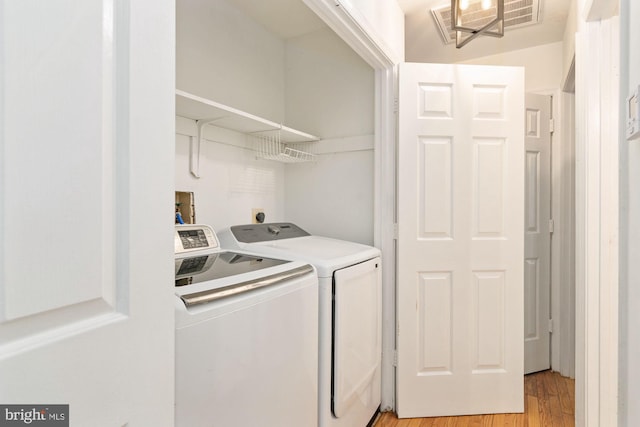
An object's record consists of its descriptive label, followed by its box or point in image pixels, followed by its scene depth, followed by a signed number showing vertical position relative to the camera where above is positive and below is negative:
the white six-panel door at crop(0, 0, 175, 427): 0.48 +0.01
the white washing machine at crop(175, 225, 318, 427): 0.85 -0.38
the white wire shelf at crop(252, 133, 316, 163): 2.19 +0.42
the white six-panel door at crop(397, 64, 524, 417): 1.97 -0.15
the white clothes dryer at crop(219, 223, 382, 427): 1.43 -0.46
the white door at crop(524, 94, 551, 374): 2.46 -0.13
